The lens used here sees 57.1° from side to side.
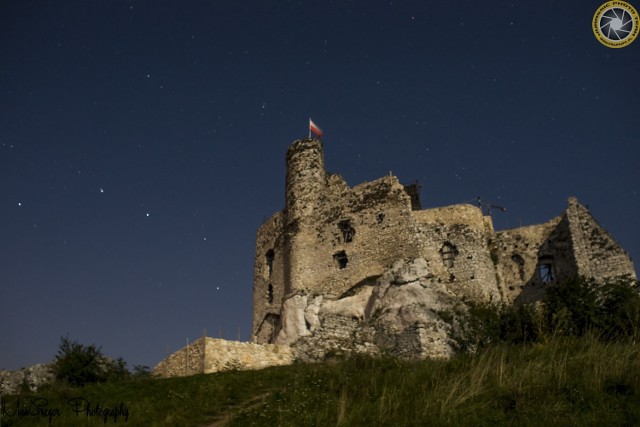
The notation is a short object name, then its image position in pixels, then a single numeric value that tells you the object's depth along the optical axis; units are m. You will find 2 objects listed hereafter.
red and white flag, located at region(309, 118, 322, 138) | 38.38
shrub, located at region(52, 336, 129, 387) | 22.67
